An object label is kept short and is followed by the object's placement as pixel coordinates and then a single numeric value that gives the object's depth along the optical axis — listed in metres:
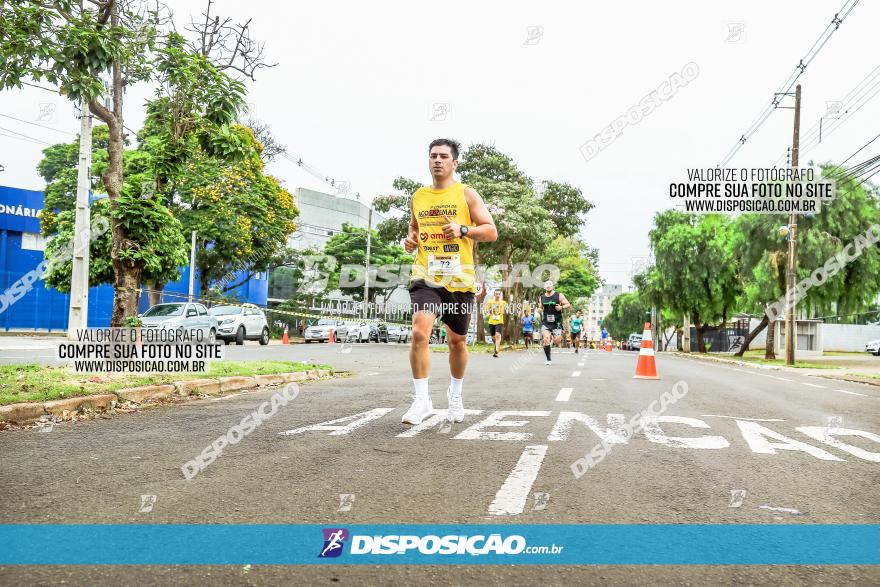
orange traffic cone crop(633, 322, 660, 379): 12.82
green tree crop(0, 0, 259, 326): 7.77
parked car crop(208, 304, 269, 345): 28.56
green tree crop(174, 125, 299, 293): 34.53
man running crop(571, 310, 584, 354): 30.35
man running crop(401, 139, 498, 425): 6.24
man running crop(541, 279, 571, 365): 17.81
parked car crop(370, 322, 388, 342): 42.81
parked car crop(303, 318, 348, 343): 36.75
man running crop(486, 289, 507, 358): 18.80
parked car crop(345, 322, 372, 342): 38.82
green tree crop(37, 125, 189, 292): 9.92
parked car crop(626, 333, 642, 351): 73.30
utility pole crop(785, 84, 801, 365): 26.02
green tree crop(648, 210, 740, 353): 39.25
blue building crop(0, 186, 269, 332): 33.78
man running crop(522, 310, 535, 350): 26.00
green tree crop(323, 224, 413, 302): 52.16
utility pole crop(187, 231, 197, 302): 33.16
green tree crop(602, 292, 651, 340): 107.06
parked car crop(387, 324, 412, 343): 45.45
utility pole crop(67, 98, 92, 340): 11.57
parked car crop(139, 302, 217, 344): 21.70
